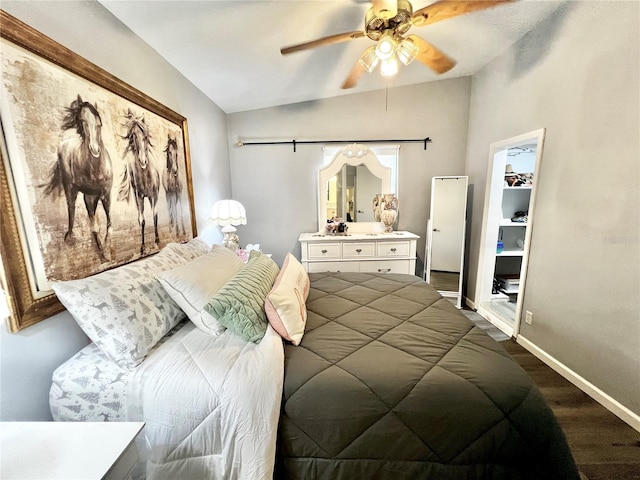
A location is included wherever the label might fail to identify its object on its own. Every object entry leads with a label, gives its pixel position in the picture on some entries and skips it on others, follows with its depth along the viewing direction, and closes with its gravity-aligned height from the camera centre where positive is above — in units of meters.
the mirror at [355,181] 3.13 +0.22
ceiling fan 1.29 +0.95
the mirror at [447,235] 2.99 -0.45
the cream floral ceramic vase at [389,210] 3.15 -0.14
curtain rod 3.12 +0.71
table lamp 2.38 -0.15
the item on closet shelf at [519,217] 3.13 -0.26
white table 0.62 -0.65
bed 0.90 -0.74
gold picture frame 0.91 +0.15
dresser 2.91 -0.63
